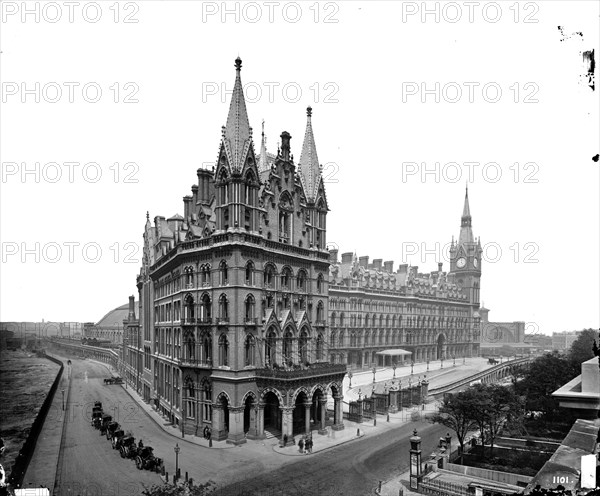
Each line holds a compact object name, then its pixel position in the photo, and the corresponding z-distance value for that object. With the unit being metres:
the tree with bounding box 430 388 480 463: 35.41
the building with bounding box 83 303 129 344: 166.68
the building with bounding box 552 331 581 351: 188.55
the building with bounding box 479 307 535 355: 153.05
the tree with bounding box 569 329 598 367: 57.85
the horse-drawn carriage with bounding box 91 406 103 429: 45.94
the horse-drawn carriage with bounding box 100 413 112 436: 42.77
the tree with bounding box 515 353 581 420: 48.56
